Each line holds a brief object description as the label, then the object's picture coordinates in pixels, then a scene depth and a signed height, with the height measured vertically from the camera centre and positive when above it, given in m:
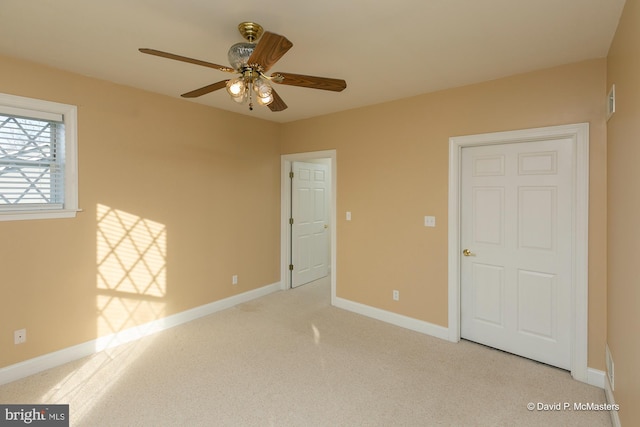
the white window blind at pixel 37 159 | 2.53 +0.44
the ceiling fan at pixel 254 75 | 1.67 +0.79
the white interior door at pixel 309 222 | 4.99 -0.14
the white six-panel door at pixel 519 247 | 2.68 -0.30
